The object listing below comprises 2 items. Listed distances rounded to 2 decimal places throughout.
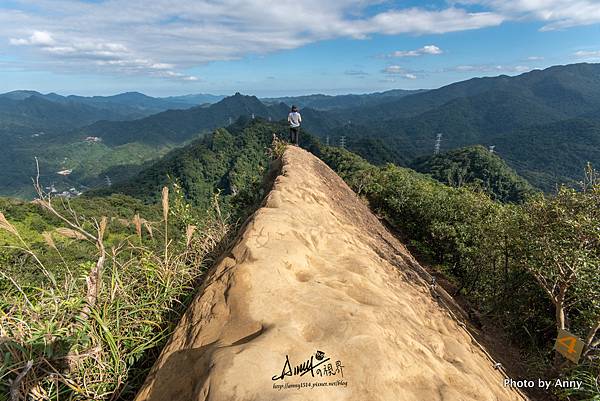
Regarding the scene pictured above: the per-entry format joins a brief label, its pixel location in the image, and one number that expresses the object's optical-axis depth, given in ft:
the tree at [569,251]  19.02
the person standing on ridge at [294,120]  42.98
